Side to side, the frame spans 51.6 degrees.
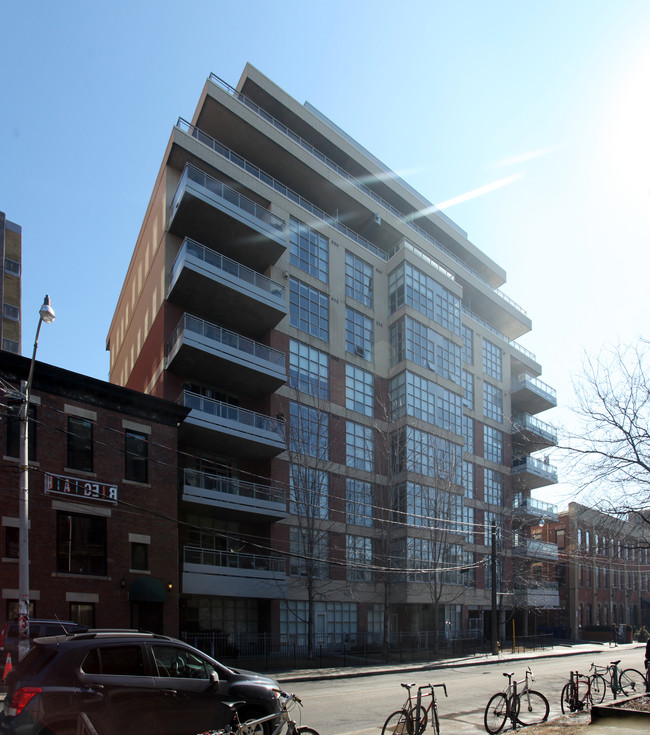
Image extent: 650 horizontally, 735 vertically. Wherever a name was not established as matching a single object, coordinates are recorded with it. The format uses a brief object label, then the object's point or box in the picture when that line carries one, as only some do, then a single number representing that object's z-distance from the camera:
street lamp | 15.96
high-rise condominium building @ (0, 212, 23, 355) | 66.19
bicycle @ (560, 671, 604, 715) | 13.63
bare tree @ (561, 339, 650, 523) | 16.59
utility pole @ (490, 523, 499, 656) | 36.47
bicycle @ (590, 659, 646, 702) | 16.31
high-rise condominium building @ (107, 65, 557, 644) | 33.06
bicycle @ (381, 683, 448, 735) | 10.27
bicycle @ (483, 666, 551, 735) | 11.91
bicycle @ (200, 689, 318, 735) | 6.91
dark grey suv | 7.74
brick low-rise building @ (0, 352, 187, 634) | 22.39
